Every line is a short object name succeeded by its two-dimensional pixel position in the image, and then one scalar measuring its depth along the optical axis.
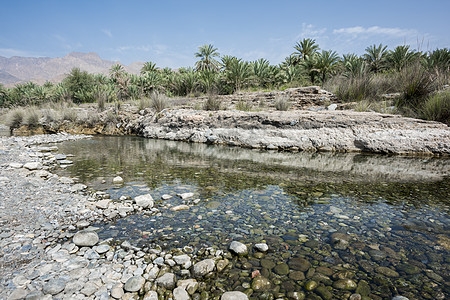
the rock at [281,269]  1.56
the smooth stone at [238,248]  1.75
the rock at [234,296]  1.33
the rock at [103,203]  2.56
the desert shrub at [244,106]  10.23
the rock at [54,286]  1.32
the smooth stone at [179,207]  2.58
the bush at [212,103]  10.75
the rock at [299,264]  1.60
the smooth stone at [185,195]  2.95
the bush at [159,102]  11.74
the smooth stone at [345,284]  1.41
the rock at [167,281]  1.43
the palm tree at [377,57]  20.56
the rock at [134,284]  1.39
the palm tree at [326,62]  17.12
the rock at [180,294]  1.34
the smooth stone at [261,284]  1.42
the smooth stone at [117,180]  3.61
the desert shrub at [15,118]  12.72
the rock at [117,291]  1.34
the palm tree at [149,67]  31.64
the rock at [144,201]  2.62
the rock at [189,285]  1.40
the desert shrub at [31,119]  12.20
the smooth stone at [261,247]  1.79
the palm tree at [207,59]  31.53
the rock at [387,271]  1.52
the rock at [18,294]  1.23
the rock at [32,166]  4.13
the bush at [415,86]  7.84
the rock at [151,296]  1.33
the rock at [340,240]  1.86
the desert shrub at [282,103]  9.77
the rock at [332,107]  9.14
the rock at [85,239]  1.81
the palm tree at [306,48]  24.89
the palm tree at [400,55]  17.70
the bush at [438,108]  6.59
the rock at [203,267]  1.53
